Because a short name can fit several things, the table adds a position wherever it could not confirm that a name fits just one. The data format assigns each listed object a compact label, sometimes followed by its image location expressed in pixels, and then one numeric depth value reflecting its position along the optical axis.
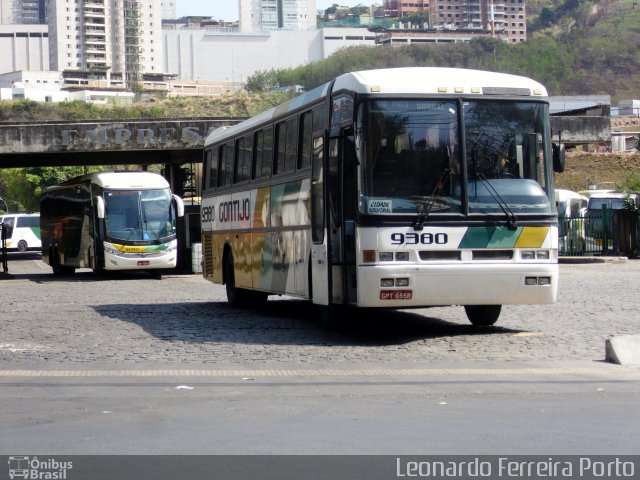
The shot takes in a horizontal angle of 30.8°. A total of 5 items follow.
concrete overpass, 35.75
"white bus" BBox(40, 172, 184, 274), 34.94
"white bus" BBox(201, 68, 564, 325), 12.93
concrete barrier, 11.65
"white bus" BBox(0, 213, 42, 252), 65.00
